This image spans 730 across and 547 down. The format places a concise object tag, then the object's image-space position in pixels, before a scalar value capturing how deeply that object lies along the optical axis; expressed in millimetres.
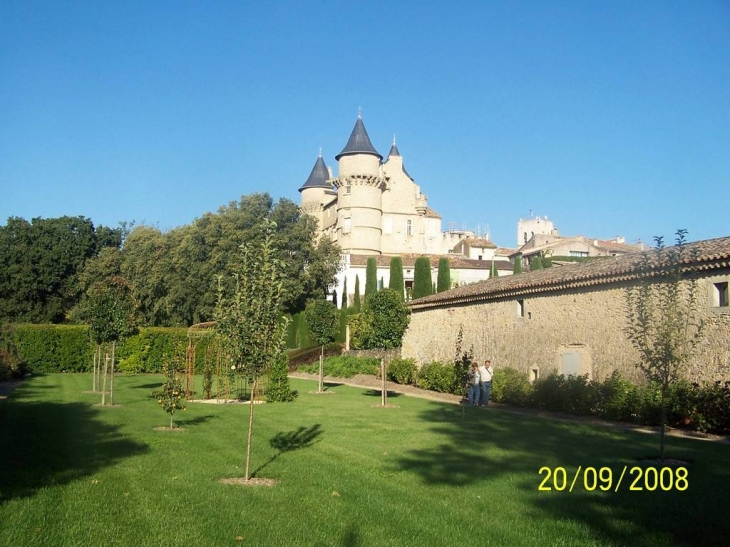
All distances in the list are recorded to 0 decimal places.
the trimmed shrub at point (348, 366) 36719
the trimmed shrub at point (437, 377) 27953
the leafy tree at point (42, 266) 59531
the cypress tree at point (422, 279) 59312
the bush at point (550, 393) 20703
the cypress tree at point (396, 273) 61688
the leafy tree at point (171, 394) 15133
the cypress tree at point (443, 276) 59875
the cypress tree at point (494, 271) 68375
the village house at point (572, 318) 17734
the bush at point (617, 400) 17844
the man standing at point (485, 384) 22891
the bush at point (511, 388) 22641
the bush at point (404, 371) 32375
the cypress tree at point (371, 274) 63069
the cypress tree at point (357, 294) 58044
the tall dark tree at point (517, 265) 62888
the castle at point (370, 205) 81250
